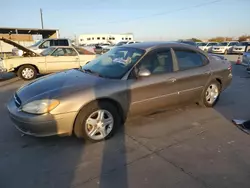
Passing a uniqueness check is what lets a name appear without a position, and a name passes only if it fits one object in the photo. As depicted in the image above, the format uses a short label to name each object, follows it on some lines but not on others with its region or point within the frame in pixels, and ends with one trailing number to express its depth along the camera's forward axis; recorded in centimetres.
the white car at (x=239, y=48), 2508
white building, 5752
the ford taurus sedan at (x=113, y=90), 342
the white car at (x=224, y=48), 2700
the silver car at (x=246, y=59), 1070
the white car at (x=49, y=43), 1358
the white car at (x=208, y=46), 2883
